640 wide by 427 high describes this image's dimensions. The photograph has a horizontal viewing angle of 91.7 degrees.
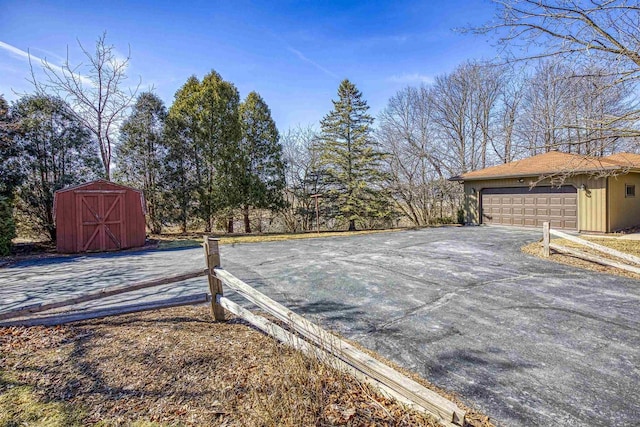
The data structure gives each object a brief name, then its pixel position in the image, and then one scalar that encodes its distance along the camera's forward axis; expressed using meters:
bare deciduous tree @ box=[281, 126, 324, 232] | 19.41
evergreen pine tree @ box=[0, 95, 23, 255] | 9.81
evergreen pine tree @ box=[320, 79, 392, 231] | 17.83
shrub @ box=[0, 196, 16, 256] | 9.48
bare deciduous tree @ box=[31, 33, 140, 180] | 13.11
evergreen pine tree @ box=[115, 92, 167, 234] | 15.15
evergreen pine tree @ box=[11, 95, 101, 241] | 11.83
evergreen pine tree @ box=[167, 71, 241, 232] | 15.80
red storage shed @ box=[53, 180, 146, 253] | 10.11
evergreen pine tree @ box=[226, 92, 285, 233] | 16.41
